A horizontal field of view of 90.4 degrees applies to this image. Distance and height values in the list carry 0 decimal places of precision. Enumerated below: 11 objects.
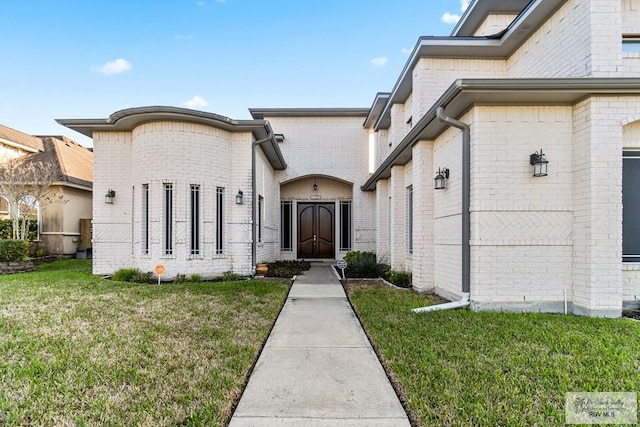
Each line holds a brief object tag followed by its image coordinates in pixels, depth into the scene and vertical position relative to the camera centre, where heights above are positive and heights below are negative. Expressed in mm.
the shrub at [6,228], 10773 -463
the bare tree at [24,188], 10070 +885
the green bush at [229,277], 7923 -1568
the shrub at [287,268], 8976 -1732
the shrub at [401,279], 7323 -1540
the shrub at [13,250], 9078 -1018
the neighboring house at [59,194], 11461 +790
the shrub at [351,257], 10478 -1432
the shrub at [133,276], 7645 -1492
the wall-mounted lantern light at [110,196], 8617 +507
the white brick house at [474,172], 4539 +836
